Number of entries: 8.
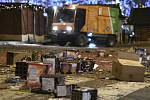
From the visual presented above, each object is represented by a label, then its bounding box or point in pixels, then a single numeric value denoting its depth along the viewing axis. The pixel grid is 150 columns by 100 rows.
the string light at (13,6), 45.38
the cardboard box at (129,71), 13.46
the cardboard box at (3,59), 18.92
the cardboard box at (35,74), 11.20
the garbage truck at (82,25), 38.19
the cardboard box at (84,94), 8.69
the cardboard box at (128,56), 14.75
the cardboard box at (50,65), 11.70
